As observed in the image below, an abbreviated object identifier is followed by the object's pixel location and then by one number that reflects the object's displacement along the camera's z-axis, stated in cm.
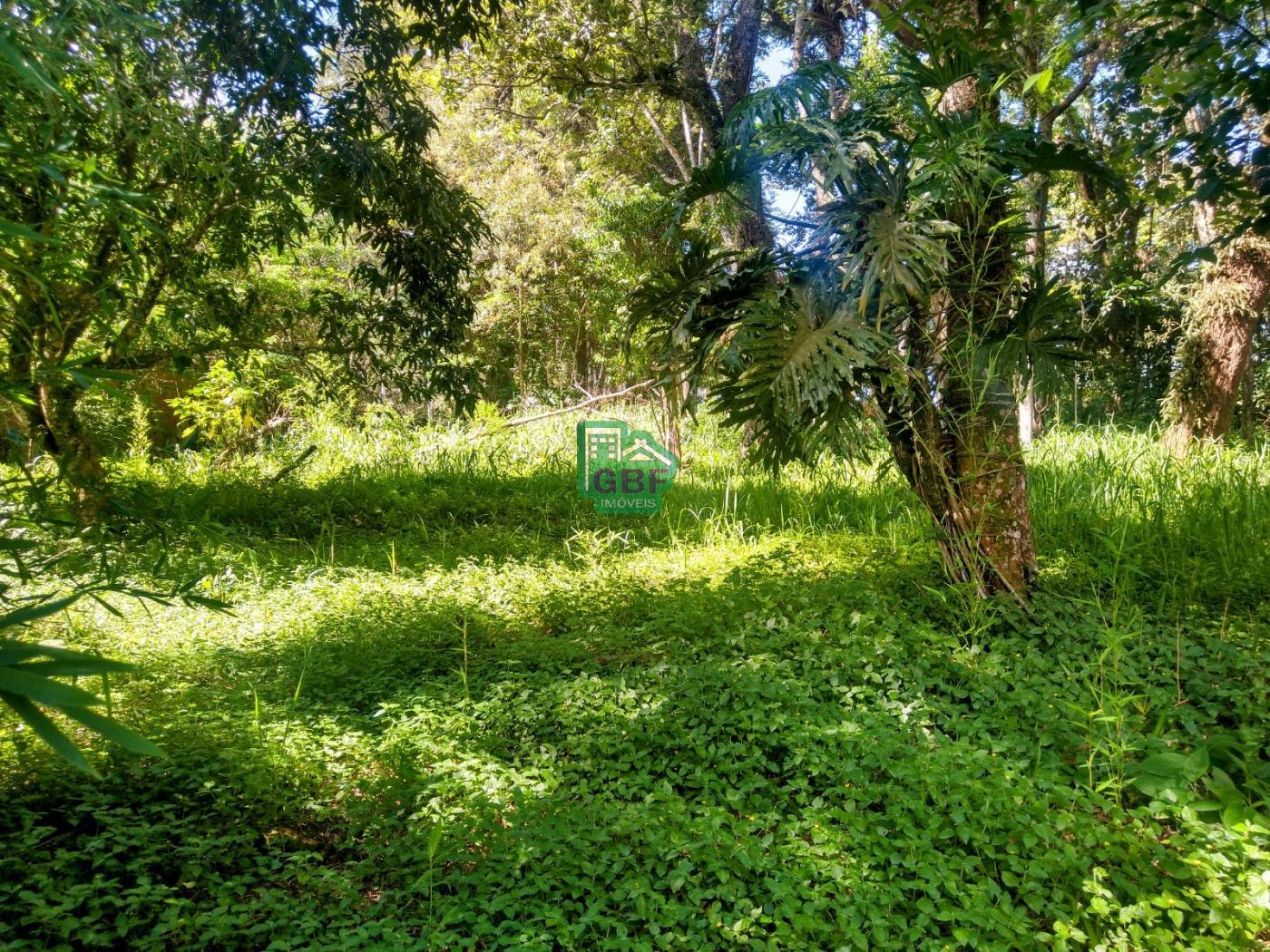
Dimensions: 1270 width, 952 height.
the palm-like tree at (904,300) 290
